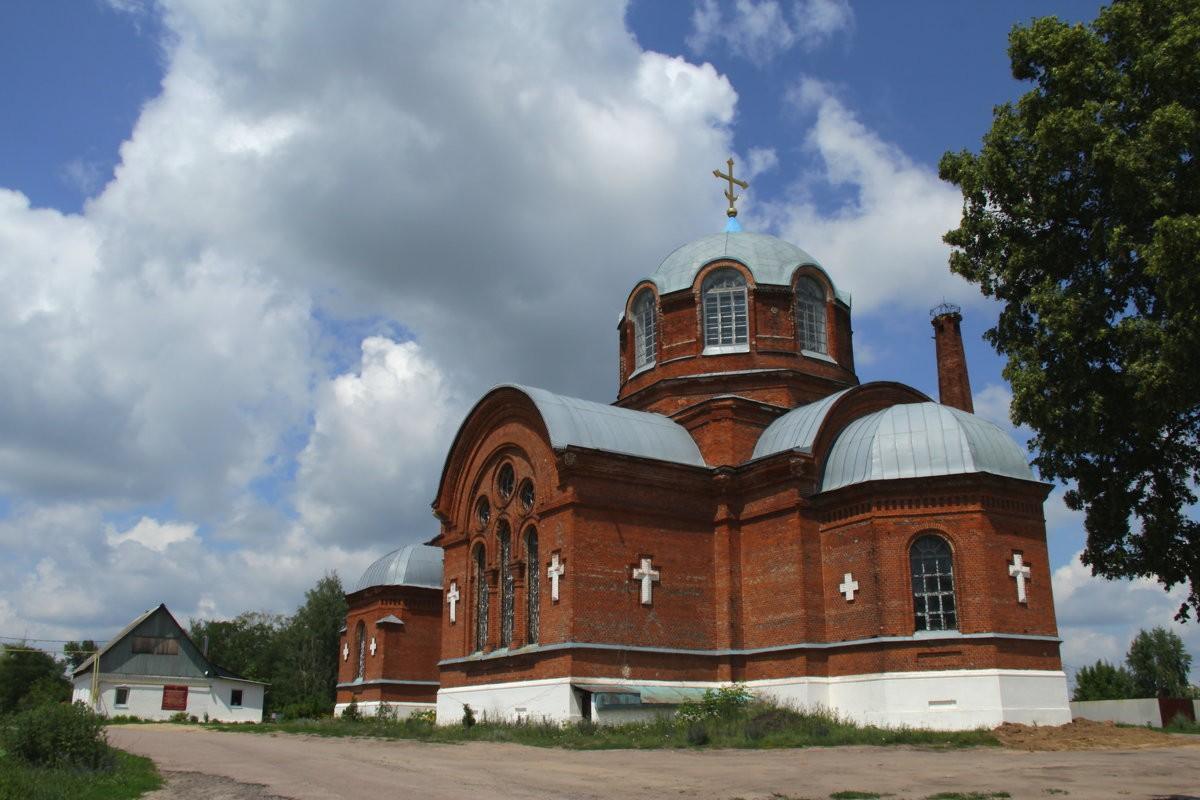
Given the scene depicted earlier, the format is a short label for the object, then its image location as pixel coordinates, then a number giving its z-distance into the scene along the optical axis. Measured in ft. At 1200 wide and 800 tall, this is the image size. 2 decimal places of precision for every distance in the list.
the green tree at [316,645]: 172.35
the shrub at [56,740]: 44.57
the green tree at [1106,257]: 31.37
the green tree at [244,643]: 208.13
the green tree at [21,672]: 177.78
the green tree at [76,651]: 214.28
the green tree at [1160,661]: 161.89
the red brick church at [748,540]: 62.95
